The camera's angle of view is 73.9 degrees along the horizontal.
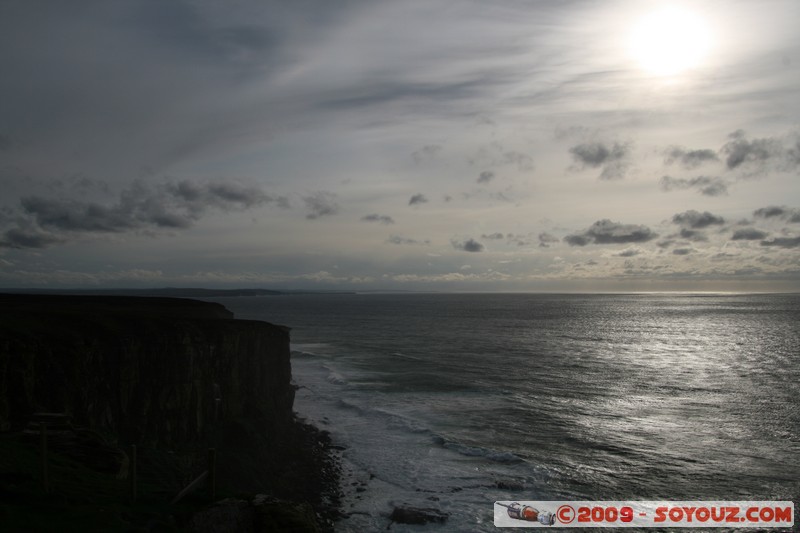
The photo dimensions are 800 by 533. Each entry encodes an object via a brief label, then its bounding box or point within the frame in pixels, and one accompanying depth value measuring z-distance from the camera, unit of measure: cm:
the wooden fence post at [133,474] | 1648
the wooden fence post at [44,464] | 1560
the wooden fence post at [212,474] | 1625
